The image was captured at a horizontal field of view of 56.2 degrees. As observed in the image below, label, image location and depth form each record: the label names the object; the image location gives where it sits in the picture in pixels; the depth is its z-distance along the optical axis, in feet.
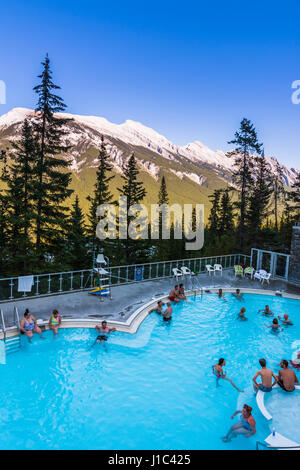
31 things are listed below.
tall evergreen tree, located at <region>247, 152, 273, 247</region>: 106.52
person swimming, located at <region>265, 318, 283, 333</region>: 38.83
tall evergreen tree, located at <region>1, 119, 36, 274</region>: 65.57
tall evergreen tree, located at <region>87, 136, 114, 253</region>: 99.76
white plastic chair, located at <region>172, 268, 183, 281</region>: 55.66
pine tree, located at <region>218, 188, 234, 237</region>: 166.40
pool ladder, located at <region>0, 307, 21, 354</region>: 29.05
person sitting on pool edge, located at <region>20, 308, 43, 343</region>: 30.30
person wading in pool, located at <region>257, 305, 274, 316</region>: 43.93
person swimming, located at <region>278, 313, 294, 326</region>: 40.57
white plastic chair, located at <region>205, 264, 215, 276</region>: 61.11
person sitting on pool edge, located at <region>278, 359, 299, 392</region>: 25.12
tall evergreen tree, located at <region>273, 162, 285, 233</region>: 127.83
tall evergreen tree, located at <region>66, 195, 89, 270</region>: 102.22
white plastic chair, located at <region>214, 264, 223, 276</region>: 62.15
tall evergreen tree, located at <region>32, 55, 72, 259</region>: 62.59
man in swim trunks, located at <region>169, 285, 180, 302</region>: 44.62
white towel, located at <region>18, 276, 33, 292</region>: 37.65
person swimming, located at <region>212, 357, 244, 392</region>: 27.00
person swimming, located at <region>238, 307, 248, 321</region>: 42.27
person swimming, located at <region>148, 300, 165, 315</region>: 39.70
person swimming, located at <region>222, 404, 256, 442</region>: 19.86
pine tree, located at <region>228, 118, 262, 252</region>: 85.46
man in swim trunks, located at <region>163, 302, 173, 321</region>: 38.44
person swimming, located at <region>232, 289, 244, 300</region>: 49.22
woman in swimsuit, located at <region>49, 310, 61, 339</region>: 31.99
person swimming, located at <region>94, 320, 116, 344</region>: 30.89
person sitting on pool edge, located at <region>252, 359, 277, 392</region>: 24.86
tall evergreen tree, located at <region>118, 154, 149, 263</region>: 106.93
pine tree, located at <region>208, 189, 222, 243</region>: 171.32
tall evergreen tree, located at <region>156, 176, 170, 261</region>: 141.96
